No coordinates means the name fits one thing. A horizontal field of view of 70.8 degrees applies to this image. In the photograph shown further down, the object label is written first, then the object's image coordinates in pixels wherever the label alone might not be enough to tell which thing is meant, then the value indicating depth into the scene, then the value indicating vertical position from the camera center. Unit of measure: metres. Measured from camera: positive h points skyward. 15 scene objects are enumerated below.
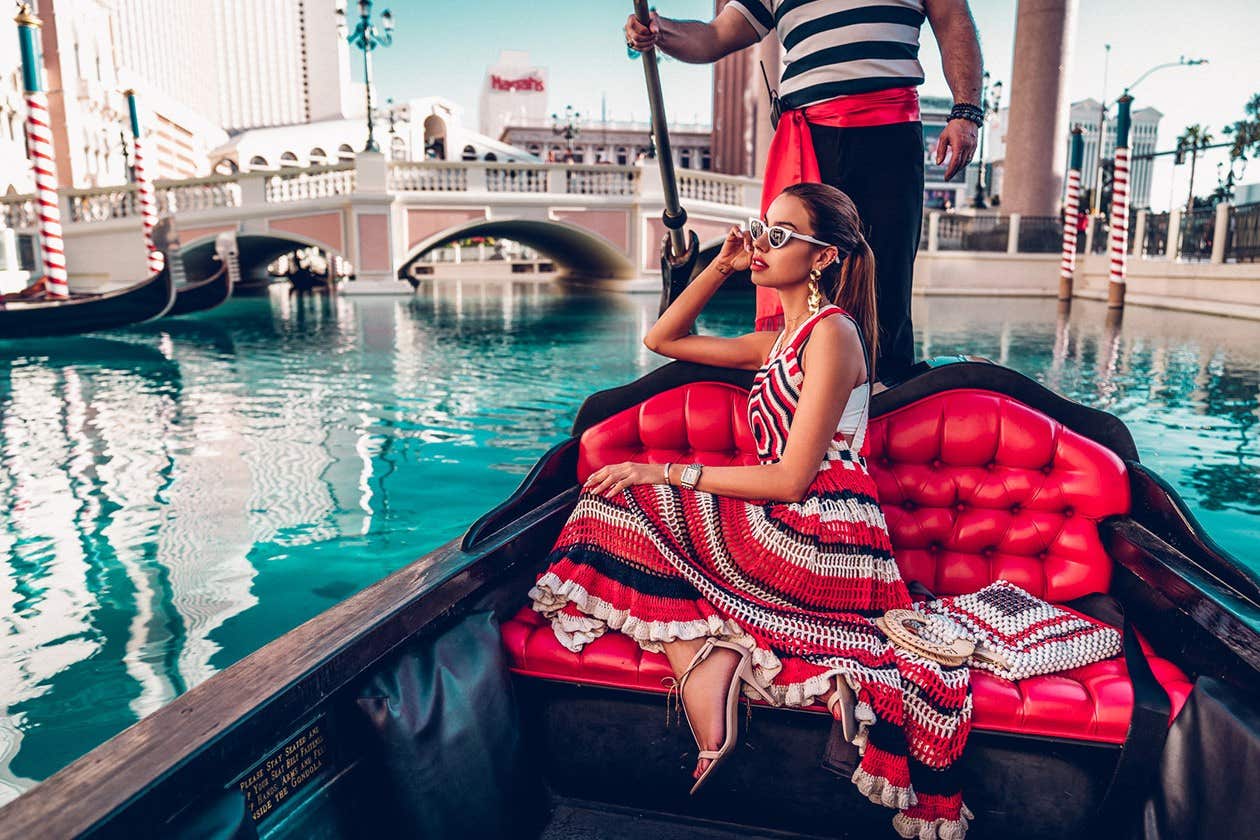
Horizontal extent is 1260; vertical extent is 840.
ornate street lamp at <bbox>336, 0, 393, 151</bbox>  14.55 +3.67
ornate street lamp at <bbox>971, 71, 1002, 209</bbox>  25.34 +4.52
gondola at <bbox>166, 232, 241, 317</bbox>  10.47 -0.46
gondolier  1.87 +0.32
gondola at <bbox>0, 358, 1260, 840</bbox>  1.04 -0.61
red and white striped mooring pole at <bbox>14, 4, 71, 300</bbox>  9.13 +1.04
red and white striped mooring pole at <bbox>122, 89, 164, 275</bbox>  12.40 +1.02
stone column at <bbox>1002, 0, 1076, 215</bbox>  15.22 +2.54
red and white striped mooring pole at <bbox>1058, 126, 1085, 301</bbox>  13.73 +0.68
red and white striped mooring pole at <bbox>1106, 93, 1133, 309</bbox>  12.18 +0.65
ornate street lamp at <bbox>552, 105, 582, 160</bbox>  40.58 +6.26
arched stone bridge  15.47 +0.76
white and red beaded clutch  1.36 -0.60
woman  1.26 -0.48
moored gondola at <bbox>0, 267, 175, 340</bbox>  8.59 -0.58
